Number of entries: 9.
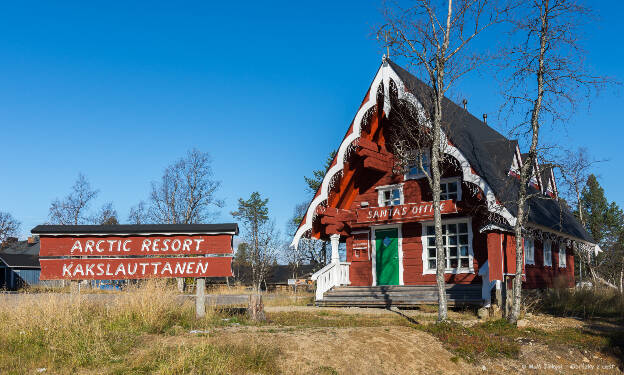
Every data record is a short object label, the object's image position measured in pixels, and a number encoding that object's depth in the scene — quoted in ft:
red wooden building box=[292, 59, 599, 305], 53.67
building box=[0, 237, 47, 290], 163.12
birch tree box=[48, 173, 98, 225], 156.56
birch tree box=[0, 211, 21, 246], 193.11
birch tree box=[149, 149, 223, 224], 143.13
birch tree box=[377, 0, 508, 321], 42.29
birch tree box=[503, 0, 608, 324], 41.50
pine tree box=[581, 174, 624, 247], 156.76
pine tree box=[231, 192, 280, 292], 161.52
